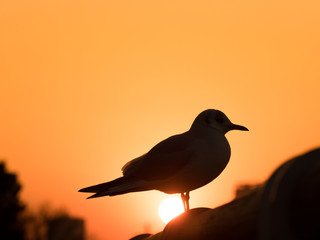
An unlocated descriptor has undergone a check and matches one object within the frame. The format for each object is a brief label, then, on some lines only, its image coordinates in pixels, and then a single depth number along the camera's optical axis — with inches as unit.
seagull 445.7
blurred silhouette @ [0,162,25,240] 2731.3
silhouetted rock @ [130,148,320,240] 141.5
